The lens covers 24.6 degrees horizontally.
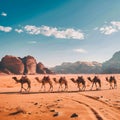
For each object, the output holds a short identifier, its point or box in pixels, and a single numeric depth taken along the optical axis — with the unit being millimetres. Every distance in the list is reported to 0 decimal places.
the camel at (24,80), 28550
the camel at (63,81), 30062
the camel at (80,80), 30172
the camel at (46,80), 29773
